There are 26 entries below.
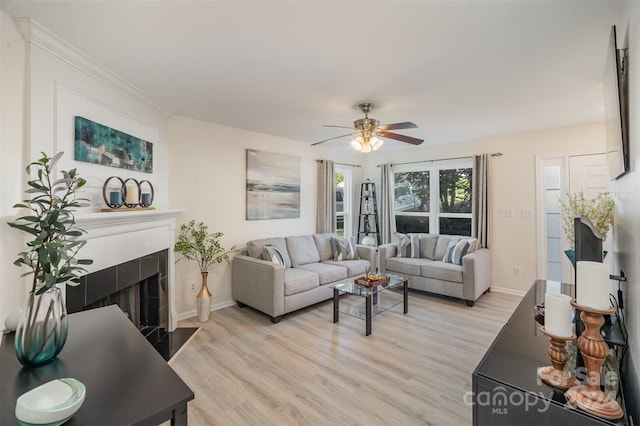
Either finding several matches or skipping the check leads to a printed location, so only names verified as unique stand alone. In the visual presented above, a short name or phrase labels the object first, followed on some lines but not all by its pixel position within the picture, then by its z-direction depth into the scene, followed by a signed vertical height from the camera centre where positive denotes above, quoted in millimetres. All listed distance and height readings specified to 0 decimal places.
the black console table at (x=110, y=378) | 792 -528
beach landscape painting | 4258 +457
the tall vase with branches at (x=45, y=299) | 1009 -303
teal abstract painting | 2201 +586
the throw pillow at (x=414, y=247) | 4762 -530
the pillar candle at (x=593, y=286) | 933 -234
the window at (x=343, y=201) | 5840 +275
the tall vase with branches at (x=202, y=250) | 3412 -421
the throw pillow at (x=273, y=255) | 3689 -508
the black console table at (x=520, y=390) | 915 -595
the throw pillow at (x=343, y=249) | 4648 -548
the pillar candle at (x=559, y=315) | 1019 -355
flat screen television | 1298 +506
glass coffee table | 3088 -1075
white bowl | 729 -502
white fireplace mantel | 2119 -185
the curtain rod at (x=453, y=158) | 4508 +955
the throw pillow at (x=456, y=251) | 4148 -532
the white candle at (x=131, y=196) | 2555 +171
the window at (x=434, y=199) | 5022 +288
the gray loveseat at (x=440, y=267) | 3873 -755
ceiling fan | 3036 +873
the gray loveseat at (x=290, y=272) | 3377 -747
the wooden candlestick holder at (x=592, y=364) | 880 -480
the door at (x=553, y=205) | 3979 +129
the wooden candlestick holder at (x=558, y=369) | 1013 -561
